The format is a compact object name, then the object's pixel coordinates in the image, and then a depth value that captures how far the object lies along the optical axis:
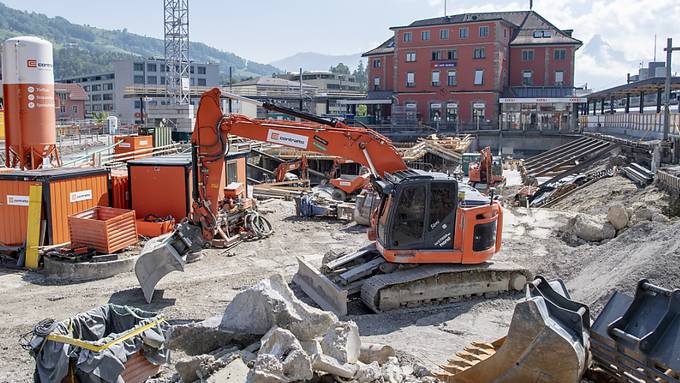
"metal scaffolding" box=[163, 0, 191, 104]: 54.19
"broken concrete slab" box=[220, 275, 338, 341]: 8.61
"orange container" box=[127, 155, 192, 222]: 18.95
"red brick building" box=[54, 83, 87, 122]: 94.22
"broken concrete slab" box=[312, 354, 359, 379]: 7.43
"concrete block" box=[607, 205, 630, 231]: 17.38
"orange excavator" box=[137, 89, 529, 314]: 12.48
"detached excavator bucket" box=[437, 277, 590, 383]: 7.12
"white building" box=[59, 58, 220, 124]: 114.44
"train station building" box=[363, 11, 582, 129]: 62.66
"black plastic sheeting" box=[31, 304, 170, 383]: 7.42
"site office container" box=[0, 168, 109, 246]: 16.31
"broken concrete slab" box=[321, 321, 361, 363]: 7.82
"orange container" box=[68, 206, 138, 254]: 15.53
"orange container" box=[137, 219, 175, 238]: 18.09
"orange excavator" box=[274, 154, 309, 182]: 32.91
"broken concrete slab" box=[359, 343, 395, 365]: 8.58
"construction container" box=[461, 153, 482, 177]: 40.16
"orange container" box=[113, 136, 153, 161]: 28.33
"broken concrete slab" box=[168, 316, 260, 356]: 8.88
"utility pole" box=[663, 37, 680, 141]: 24.81
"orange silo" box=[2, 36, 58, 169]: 20.70
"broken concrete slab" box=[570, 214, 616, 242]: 17.39
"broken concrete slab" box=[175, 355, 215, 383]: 7.84
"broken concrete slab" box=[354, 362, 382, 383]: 7.47
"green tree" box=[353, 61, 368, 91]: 176.38
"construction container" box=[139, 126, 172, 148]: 33.91
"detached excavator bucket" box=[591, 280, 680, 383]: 6.55
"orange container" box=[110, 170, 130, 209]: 18.91
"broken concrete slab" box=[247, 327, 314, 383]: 6.91
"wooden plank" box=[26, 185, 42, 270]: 16.00
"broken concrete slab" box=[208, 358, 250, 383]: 7.60
